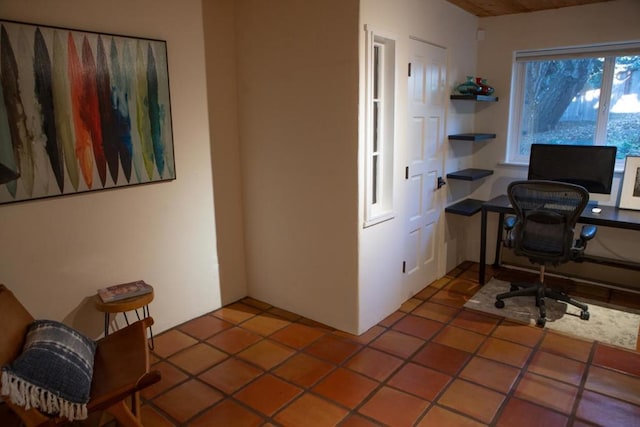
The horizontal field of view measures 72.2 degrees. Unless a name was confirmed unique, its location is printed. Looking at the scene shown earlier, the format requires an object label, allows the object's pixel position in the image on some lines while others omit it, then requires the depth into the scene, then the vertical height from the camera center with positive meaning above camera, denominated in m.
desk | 3.18 -0.69
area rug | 3.02 -1.41
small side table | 2.53 -1.00
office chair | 3.03 -0.73
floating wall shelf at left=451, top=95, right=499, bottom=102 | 3.79 +0.25
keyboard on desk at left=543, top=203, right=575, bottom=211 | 3.04 -0.56
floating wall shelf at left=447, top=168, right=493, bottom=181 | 3.89 -0.43
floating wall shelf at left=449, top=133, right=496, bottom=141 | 3.86 -0.09
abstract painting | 2.27 +0.11
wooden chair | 1.86 -1.10
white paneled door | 3.38 -0.26
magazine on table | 2.60 -0.96
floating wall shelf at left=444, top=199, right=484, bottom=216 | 3.90 -0.73
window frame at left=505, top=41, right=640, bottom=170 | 3.70 +0.44
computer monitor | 3.51 -0.32
